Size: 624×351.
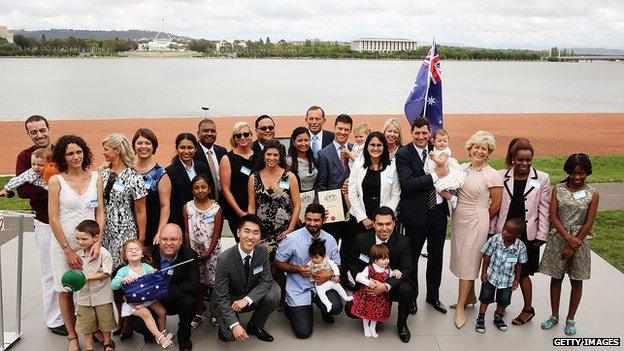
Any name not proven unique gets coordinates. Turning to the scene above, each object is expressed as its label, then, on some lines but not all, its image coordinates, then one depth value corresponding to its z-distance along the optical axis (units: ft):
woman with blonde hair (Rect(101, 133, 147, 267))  16.72
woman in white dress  15.69
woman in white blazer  18.53
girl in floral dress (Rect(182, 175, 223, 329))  17.94
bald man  16.39
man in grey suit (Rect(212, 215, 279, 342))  16.81
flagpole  25.12
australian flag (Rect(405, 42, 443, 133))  25.25
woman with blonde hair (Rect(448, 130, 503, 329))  17.61
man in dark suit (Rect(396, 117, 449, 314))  18.40
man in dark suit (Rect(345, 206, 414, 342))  17.28
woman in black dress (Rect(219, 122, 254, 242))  19.39
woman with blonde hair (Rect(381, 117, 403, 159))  19.51
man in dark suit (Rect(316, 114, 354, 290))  20.18
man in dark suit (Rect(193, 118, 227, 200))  20.49
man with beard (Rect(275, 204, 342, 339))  17.75
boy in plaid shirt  17.24
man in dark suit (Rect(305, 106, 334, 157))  21.66
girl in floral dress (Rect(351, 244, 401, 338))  17.21
